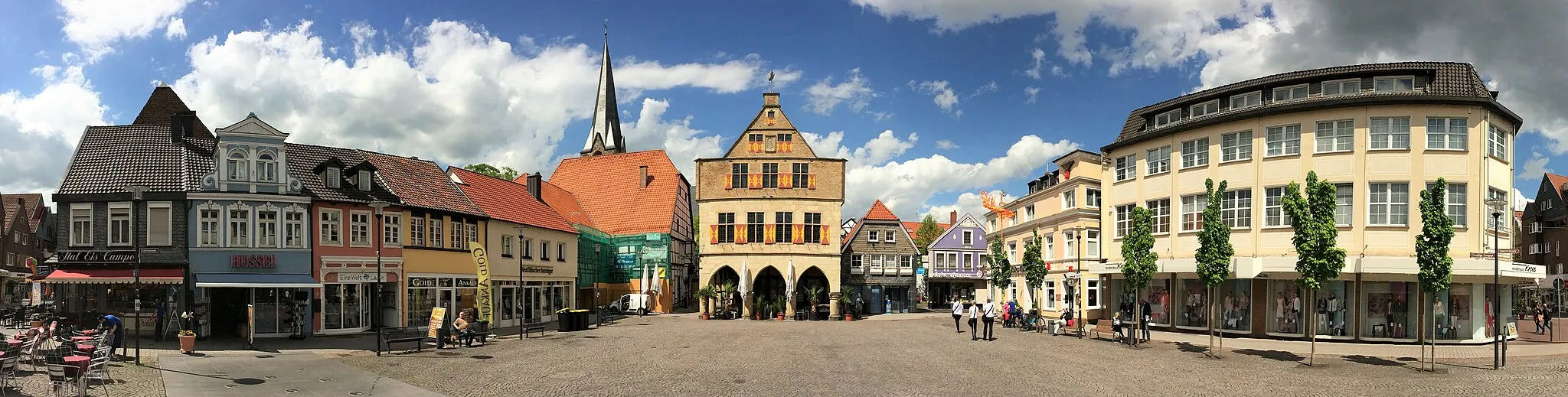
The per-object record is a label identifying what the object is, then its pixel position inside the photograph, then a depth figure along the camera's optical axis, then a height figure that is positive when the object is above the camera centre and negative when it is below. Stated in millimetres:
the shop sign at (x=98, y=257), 27219 -1308
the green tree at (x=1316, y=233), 22984 -506
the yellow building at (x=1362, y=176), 27375 +1121
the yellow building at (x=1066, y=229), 42750 -828
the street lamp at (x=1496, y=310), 20500 -2121
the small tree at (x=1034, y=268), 41750 -2500
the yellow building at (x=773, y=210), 50250 +167
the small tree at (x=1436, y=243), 22547 -738
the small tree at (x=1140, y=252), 28781 -1249
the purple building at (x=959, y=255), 74938 -3405
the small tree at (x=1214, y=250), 25875 -1054
